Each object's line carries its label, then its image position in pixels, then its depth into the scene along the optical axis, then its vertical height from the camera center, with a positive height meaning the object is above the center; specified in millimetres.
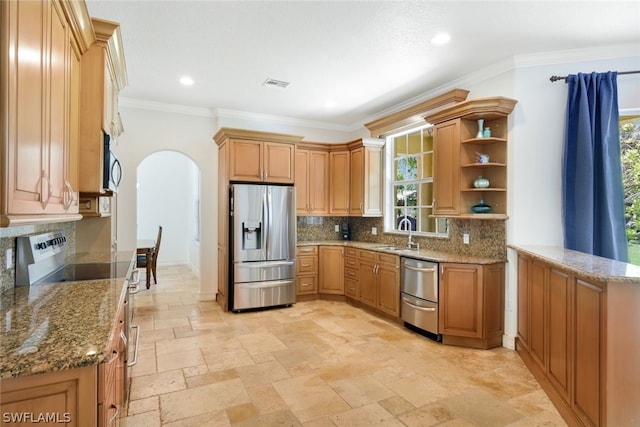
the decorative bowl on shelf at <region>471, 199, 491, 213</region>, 3536 +75
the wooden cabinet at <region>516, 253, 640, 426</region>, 1838 -799
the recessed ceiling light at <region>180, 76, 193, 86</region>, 3994 +1580
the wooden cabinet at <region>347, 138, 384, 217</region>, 5207 +579
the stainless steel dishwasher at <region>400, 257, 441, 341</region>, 3617 -899
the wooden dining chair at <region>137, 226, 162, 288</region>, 5895 -825
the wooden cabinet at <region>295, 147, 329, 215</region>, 5461 +528
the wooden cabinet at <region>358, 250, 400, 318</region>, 4184 -870
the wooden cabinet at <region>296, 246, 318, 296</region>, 5211 -862
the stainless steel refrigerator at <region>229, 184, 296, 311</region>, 4613 -438
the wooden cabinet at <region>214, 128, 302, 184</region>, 4684 +829
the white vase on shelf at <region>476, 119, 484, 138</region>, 3541 +924
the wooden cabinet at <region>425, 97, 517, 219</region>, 3463 +599
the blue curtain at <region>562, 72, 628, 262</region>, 3025 +363
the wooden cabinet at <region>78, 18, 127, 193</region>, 2195 +706
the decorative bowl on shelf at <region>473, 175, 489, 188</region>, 3521 +333
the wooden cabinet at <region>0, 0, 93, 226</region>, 1117 +413
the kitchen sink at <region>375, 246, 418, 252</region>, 4410 -453
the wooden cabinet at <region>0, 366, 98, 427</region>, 993 -566
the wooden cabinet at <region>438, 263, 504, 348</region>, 3377 -893
